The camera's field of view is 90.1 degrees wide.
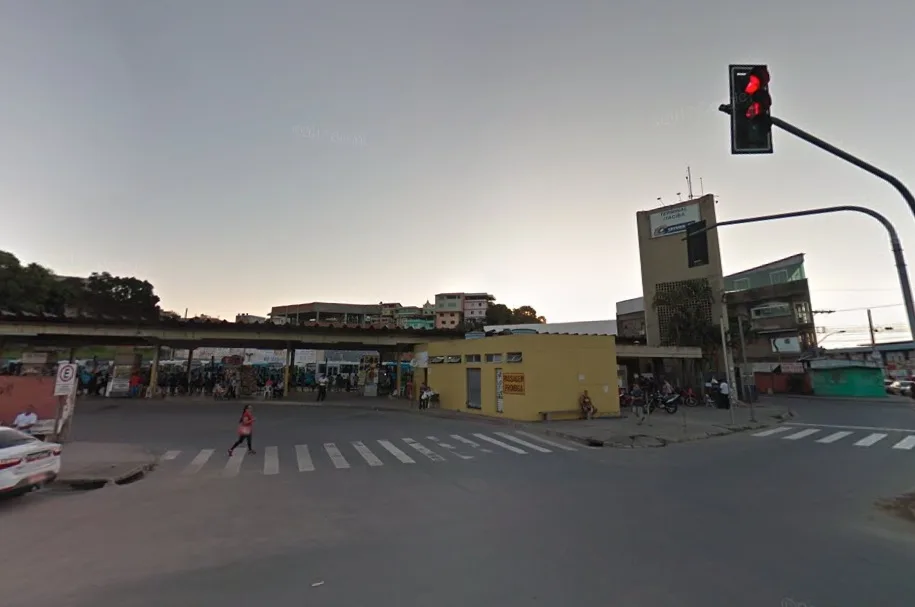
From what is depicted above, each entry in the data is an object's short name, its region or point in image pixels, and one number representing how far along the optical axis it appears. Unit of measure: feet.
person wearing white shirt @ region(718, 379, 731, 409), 97.93
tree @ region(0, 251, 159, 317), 158.61
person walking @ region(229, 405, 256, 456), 47.57
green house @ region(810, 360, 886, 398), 141.49
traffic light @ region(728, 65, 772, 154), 20.34
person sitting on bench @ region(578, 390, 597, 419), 77.20
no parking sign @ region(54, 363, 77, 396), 49.26
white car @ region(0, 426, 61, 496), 28.37
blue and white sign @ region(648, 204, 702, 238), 155.74
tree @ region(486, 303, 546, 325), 331.77
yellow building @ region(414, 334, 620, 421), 75.36
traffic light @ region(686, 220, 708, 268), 28.12
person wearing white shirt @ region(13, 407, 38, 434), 52.95
